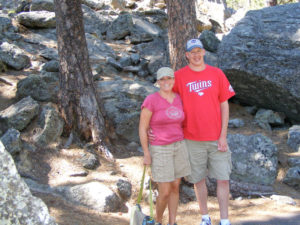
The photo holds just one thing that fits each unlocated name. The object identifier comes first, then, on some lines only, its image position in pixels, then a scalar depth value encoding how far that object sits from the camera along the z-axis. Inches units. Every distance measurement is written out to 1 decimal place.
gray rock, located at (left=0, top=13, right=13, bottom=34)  413.4
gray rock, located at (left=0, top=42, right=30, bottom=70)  325.4
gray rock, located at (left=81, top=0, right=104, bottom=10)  659.4
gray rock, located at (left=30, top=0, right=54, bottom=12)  511.2
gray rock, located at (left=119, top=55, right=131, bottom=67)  398.0
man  138.0
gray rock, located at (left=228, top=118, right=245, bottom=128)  325.1
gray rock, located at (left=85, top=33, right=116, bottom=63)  396.2
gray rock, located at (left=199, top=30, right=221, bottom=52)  405.2
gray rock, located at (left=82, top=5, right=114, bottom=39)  504.1
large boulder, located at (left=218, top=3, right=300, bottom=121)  296.2
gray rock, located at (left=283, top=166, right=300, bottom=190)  238.2
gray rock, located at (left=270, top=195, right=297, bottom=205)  202.8
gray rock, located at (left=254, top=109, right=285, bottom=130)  326.6
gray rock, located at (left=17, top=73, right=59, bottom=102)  255.1
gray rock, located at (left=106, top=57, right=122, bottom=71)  380.5
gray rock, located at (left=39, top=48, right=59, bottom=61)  366.2
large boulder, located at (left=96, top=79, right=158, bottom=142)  259.0
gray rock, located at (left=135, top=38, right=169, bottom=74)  402.3
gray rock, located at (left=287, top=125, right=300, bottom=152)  281.6
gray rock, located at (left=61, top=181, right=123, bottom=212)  180.2
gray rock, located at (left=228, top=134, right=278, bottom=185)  237.0
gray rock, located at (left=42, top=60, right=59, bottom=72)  320.8
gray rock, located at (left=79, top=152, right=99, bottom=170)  214.5
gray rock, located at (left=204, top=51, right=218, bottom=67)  360.9
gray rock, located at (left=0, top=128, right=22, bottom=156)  196.1
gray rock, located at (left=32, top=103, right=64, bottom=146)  222.2
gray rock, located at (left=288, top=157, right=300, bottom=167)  252.2
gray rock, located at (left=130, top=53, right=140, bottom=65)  406.0
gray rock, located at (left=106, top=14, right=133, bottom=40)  506.3
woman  133.3
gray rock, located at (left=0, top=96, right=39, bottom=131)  222.5
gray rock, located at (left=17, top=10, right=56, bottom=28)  446.3
